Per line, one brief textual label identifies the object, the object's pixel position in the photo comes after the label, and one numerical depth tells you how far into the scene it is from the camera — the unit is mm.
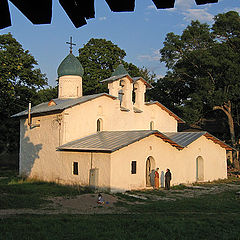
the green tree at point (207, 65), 31531
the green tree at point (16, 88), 29125
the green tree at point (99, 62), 41625
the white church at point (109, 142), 19906
